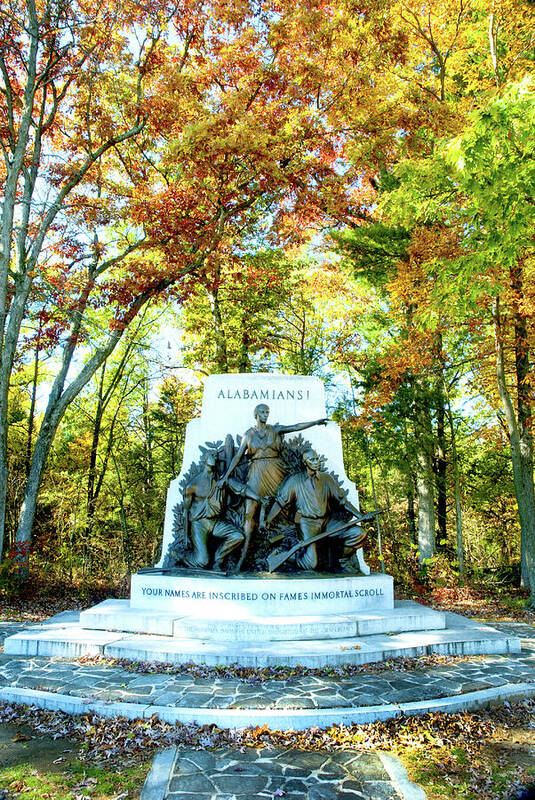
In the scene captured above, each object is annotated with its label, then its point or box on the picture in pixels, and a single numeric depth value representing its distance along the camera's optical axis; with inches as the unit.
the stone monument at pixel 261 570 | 244.7
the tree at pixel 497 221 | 277.3
